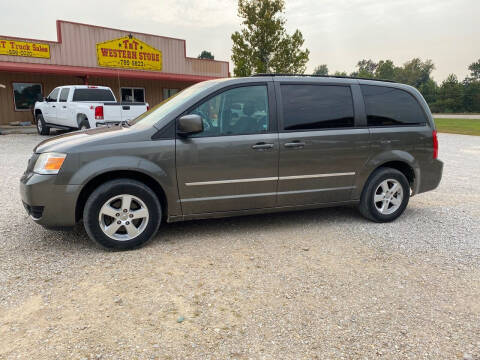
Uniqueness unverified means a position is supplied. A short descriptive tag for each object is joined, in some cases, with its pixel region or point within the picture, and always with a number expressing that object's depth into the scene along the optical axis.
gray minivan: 3.63
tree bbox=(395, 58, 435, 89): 87.62
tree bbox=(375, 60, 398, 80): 94.32
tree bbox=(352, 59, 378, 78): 132.16
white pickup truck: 11.30
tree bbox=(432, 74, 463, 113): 55.38
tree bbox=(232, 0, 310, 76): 24.50
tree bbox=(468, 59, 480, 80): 87.25
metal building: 17.31
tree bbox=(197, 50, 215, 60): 85.74
